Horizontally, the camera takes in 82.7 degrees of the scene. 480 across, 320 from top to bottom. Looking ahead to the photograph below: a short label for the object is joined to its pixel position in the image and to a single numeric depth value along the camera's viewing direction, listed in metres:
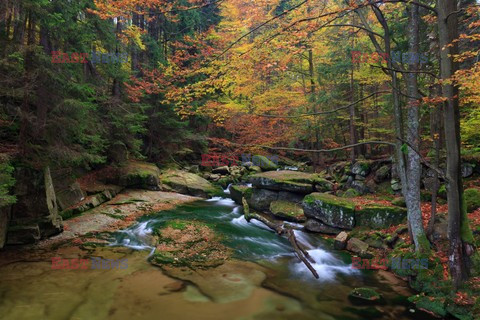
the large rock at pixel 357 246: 8.14
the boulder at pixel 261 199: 12.54
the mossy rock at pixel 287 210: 10.93
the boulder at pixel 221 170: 19.88
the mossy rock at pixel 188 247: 7.04
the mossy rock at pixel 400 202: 9.45
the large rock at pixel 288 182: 12.12
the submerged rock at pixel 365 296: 5.75
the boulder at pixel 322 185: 12.32
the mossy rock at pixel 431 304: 5.24
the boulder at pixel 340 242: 8.48
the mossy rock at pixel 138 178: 13.80
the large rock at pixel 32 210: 7.18
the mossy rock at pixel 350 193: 11.88
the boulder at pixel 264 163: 20.62
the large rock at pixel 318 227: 9.67
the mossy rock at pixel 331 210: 9.41
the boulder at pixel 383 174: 11.97
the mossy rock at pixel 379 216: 8.84
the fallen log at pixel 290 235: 7.13
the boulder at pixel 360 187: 12.24
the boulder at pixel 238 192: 13.82
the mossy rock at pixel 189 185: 15.31
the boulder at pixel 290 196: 12.27
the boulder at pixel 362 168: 12.91
